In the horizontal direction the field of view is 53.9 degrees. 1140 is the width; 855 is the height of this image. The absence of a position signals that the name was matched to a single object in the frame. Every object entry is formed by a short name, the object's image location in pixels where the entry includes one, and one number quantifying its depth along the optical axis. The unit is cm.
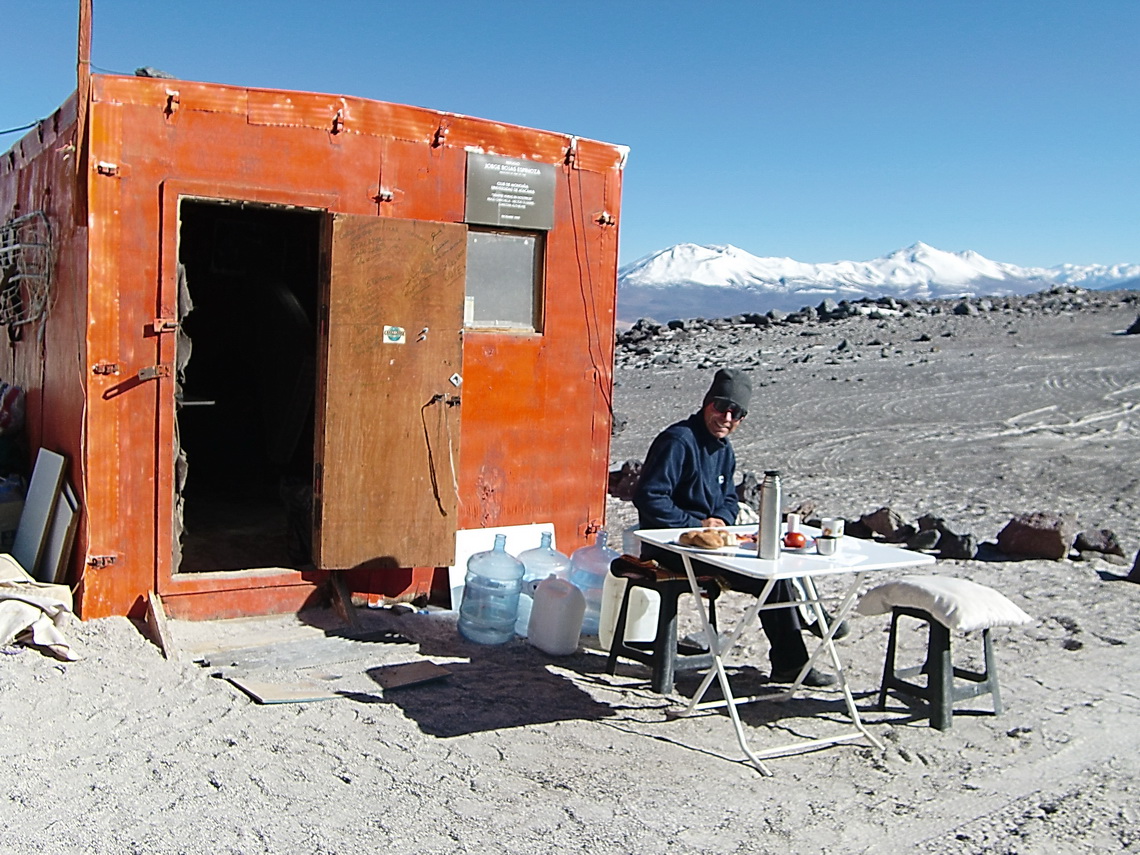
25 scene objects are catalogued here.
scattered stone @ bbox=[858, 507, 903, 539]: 963
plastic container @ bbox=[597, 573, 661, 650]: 632
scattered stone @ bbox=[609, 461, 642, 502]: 1190
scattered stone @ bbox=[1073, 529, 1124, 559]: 881
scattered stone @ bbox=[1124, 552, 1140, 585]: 804
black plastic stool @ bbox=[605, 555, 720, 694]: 546
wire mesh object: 707
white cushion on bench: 512
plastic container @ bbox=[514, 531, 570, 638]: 718
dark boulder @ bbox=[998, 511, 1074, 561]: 873
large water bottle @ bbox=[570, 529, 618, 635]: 699
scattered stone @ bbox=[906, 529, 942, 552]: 916
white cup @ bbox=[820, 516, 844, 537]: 493
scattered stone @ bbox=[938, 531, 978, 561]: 888
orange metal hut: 620
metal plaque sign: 718
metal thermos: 474
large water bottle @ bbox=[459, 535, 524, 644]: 663
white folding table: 466
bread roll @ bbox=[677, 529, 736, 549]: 496
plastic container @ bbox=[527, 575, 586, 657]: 636
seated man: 566
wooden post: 598
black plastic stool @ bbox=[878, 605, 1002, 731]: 528
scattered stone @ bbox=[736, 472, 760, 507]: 1073
